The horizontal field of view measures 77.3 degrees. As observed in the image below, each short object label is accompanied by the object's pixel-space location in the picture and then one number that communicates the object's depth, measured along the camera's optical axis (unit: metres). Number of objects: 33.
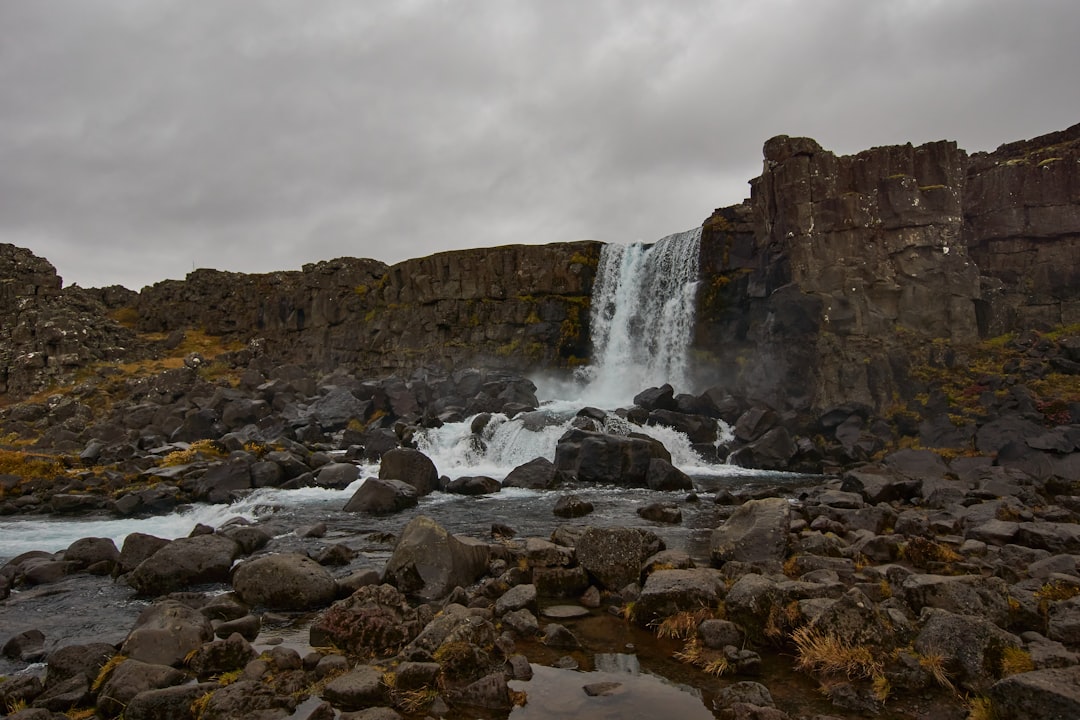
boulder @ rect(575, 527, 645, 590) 11.58
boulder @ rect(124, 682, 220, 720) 7.36
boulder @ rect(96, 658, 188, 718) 7.68
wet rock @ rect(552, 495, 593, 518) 19.38
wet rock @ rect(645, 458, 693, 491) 24.45
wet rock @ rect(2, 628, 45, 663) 9.54
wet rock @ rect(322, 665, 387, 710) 7.58
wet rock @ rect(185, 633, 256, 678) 8.52
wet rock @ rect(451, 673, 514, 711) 7.59
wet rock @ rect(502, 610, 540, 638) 9.61
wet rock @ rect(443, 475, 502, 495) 23.66
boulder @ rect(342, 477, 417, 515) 20.30
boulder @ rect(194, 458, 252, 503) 23.28
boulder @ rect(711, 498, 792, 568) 12.10
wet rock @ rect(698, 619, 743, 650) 8.90
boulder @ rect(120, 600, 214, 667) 8.75
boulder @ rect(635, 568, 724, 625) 9.82
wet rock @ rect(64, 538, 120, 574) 14.25
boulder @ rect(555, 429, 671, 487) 25.72
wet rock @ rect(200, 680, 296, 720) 7.23
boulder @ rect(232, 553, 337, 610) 11.29
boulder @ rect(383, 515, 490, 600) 11.60
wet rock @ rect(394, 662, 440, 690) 7.83
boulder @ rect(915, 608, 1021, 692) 7.29
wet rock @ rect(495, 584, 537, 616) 10.33
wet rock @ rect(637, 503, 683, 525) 18.34
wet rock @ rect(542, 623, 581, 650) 9.26
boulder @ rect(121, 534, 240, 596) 12.59
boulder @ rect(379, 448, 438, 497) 23.67
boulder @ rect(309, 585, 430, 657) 9.10
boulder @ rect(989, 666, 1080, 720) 5.82
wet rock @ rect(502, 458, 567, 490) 24.69
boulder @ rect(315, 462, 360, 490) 24.97
